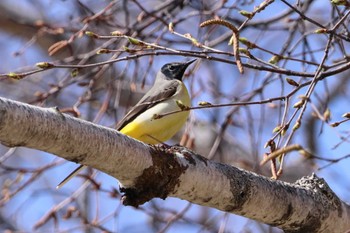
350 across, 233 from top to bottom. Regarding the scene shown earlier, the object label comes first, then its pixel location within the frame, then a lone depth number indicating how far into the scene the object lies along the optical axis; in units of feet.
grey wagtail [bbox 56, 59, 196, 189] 33.53
